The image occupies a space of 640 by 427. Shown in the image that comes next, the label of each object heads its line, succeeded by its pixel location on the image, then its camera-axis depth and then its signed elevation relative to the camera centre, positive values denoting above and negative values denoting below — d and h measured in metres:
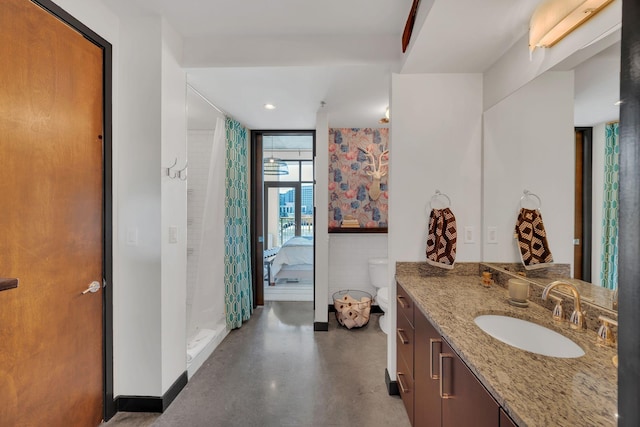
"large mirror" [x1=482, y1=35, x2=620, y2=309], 1.11 +0.26
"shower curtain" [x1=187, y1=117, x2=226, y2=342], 2.77 -0.48
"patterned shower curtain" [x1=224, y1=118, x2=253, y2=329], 3.00 -0.27
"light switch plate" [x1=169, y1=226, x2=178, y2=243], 1.91 -0.17
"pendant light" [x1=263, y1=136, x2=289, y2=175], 4.13 +0.63
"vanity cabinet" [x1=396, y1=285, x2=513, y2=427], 0.90 -0.70
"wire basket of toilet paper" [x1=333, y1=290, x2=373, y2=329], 3.06 -1.09
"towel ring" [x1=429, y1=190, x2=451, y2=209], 2.01 +0.09
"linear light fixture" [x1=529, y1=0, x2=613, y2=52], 1.15 +0.84
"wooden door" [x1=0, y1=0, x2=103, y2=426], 1.25 -0.05
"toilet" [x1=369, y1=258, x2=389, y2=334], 3.33 -0.74
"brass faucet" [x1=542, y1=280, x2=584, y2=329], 1.12 -0.40
